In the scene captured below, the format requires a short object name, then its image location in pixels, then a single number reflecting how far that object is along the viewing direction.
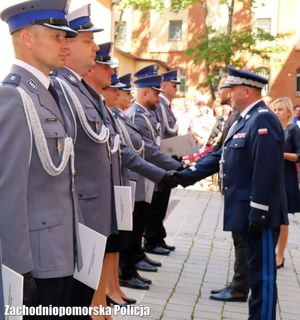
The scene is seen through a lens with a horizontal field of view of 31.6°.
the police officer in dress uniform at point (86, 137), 3.30
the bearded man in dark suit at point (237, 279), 5.05
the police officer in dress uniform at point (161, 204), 6.74
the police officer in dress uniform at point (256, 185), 3.86
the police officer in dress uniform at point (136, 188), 5.02
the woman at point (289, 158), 5.91
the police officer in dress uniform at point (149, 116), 5.38
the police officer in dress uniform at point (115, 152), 3.83
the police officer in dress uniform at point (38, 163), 2.22
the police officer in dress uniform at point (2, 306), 1.77
